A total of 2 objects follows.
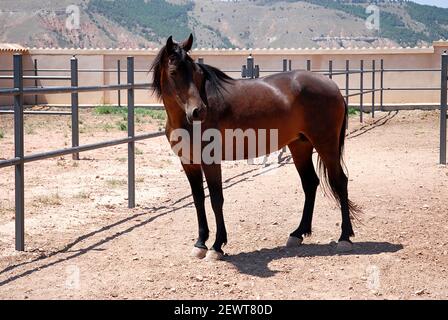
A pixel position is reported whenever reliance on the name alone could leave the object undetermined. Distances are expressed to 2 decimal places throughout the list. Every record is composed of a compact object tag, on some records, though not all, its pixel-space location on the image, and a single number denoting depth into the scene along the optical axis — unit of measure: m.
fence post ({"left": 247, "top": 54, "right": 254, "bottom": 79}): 11.29
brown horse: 5.39
